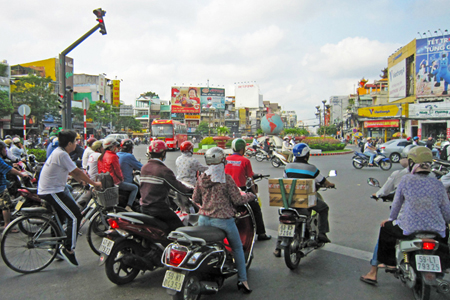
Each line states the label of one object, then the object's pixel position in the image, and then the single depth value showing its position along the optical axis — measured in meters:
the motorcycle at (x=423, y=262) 2.95
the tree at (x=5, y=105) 32.12
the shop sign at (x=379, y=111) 45.59
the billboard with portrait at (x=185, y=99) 87.50
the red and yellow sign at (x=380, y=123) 46.46
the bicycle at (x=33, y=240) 3.99
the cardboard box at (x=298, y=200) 3.94
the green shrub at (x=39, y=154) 13.18
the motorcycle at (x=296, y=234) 3.97
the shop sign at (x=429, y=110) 37.53
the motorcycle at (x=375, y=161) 15.09
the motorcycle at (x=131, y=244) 3.49
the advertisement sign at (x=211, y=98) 91.75
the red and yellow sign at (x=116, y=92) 78.38
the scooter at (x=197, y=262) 2.86
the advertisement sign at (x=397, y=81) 45.16
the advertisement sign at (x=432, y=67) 37.34
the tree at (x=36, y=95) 36.41
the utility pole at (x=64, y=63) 11.08
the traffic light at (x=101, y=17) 11.08
